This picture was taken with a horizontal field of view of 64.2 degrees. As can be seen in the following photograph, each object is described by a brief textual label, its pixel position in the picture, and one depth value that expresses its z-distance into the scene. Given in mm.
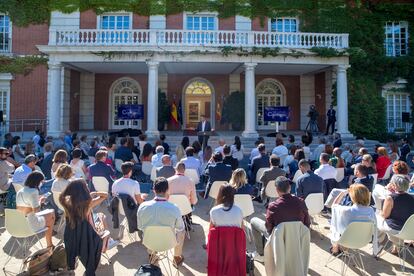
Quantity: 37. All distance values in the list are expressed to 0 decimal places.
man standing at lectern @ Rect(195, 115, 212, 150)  12750
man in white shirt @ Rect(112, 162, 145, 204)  5250
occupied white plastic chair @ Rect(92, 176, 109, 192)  6386
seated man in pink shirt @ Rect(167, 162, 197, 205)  5637
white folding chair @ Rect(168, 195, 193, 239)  5254
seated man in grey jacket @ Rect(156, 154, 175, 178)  6727
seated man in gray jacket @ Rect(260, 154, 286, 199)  6625
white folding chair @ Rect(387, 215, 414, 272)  4409
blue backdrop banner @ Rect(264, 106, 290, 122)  16156
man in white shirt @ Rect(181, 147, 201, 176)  7667
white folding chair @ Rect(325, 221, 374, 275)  4059
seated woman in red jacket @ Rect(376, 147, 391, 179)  8156
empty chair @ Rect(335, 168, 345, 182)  7333
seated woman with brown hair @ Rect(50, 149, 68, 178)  6552
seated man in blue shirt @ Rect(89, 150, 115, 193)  6574
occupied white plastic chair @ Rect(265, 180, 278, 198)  6594
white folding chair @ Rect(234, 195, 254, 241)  5250
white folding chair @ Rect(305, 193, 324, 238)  5453
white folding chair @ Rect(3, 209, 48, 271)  4363
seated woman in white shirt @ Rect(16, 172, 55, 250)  4766
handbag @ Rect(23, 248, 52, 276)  4074
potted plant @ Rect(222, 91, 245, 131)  18938
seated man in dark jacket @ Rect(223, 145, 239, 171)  8023
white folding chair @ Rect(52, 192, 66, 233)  5355
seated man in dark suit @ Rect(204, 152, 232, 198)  6727
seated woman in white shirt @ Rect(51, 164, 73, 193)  5293
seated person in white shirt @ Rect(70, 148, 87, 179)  6691
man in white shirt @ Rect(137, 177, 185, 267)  4082
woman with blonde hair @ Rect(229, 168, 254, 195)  5391
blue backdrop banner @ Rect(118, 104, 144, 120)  16547
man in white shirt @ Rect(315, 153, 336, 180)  6832
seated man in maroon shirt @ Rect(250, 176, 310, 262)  3824
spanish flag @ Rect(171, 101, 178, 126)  18953
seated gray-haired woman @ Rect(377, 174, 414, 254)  4668
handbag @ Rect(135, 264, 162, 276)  3572
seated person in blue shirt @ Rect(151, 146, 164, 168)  8112
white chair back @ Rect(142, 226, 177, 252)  3873
